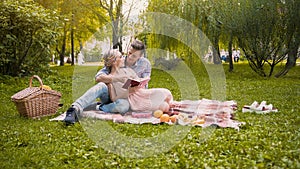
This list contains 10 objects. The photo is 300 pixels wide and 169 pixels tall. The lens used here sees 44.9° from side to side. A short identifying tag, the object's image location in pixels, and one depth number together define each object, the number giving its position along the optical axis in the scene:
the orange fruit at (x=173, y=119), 4.25
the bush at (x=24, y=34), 7.99
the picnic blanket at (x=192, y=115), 4.15
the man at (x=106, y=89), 4.34
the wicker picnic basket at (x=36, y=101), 4.40
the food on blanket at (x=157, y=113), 4.54
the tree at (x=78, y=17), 17.41
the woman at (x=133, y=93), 4.75
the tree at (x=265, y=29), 9.63
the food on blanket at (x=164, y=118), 4.27
